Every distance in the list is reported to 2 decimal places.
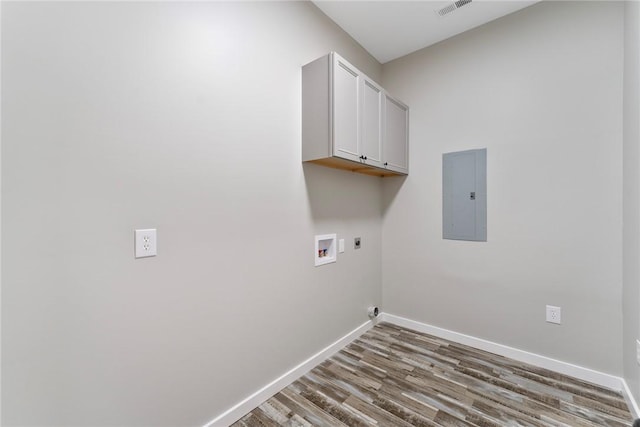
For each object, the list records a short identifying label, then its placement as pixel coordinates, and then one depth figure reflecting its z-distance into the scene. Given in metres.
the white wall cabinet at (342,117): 1.86
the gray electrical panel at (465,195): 2.37
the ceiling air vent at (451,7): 2.08
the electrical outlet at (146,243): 1.21
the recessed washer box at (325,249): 2.18
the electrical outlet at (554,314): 2.05
